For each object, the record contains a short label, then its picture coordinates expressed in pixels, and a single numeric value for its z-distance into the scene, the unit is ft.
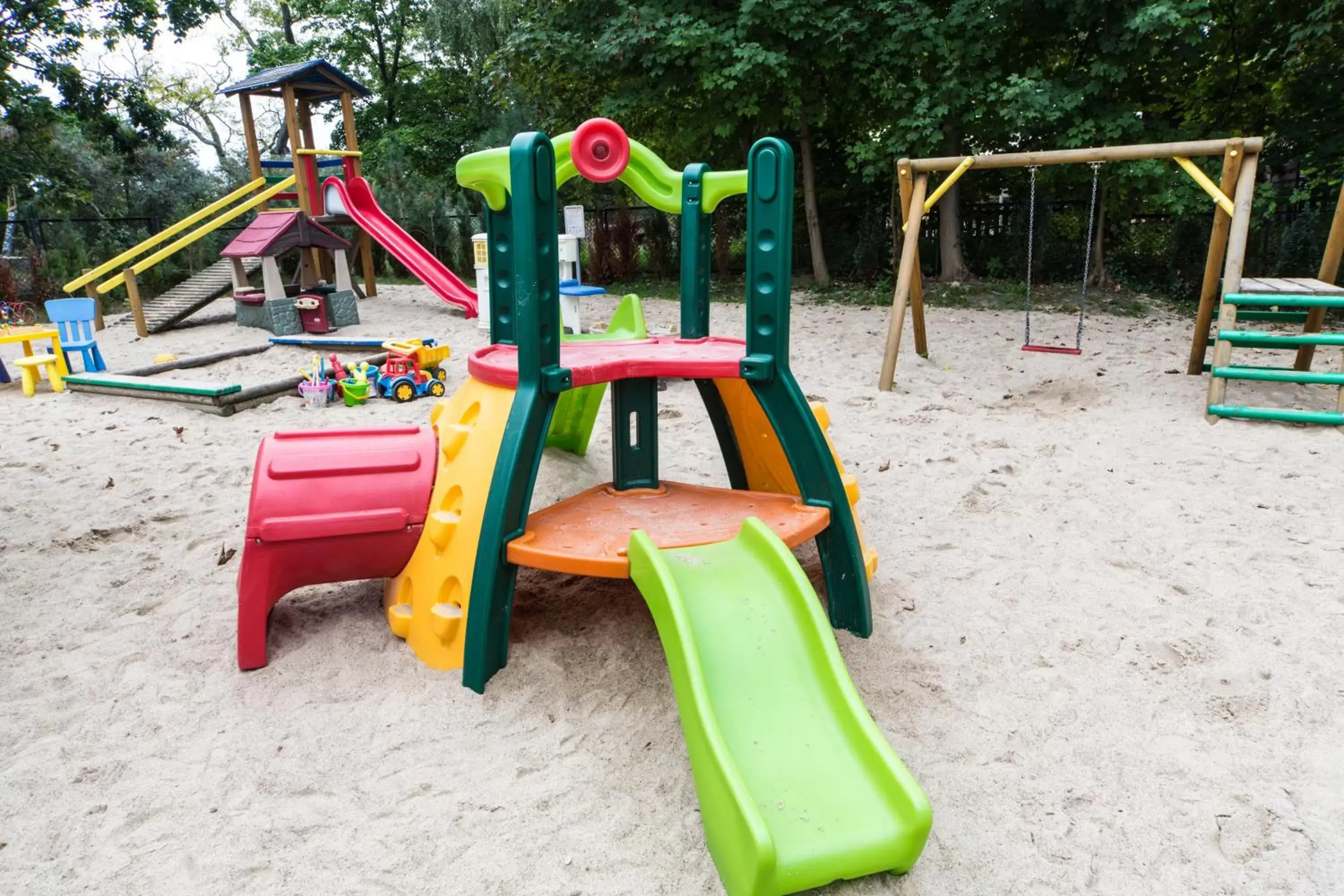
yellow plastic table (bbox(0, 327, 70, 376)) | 22.86
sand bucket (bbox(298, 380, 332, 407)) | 19.84
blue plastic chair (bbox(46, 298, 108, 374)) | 23.71
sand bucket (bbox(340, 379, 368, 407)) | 19.86
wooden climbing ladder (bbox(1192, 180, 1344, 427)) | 16.56
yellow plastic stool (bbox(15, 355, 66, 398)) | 21.86
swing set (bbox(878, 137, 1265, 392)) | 18.07
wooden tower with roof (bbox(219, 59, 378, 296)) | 34.37
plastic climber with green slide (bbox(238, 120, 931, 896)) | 6.75
